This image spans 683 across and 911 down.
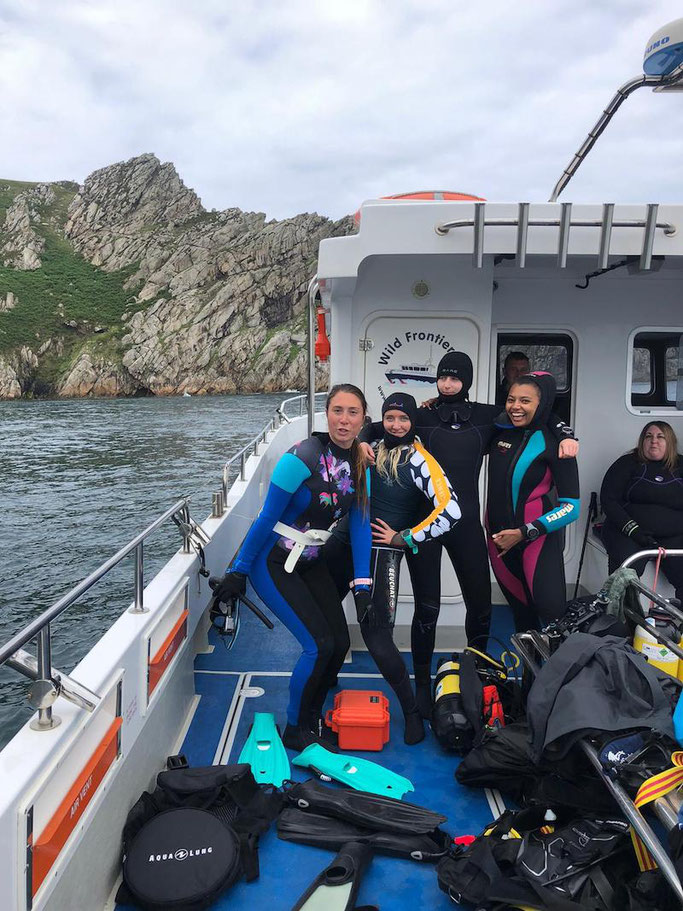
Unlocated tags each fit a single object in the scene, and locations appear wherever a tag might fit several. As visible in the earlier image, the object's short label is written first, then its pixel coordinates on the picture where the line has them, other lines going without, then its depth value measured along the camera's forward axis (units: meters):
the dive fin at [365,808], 2.42
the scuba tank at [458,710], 2.93
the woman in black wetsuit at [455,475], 3.19
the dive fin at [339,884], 2.06
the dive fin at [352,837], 2.33
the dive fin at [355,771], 2.68
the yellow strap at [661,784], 1.73
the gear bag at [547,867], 1.85
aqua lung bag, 2.07
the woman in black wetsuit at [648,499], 3.81
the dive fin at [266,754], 2.76
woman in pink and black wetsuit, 3.14
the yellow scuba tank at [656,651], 2.75
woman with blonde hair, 2.96
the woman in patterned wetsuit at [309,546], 2.78
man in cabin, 4.15
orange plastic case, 2.96
